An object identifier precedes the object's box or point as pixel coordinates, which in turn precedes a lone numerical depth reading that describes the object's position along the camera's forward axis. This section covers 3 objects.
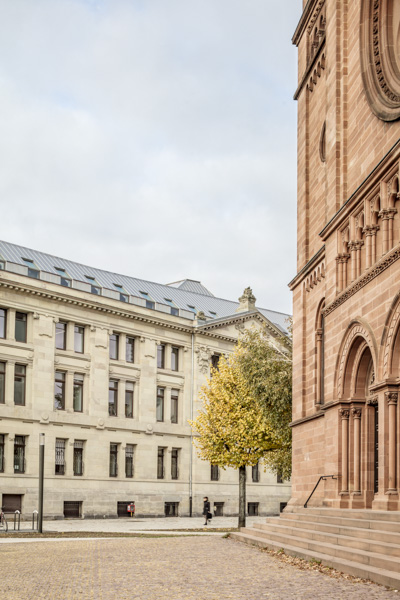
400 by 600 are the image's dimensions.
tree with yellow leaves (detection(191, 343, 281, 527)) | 41.56
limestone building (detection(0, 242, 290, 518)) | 52.00
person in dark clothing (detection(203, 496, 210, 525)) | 45.44
